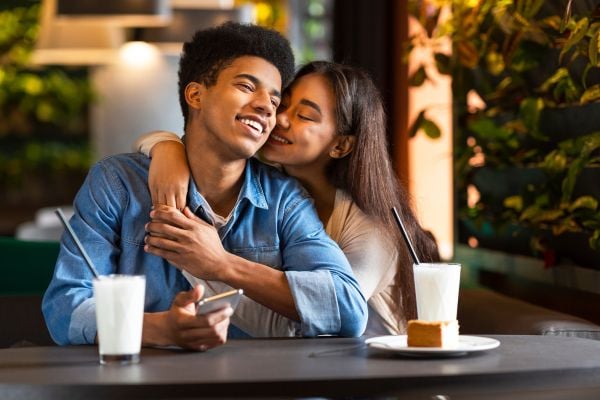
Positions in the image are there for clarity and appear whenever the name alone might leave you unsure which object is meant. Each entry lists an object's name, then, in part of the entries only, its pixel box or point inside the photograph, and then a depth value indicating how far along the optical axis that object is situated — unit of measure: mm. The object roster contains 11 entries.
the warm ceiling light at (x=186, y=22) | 5059
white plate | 1685
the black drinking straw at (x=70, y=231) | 1729
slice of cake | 1726
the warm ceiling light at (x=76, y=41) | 5141
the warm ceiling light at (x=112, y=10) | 4375
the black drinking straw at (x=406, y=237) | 1977
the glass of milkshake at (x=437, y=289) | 1866
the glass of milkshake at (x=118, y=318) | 1645
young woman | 2367
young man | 2016
